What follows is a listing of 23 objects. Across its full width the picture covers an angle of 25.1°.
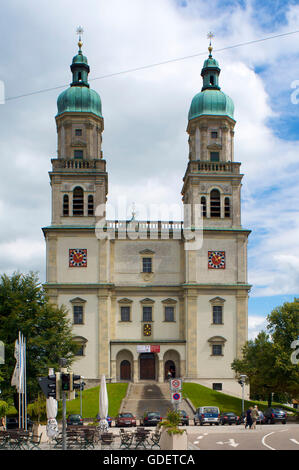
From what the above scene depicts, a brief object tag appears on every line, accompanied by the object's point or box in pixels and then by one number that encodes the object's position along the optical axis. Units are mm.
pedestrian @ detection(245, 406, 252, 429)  40128
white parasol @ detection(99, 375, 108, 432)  35688
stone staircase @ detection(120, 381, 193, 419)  54906
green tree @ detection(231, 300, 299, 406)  52719
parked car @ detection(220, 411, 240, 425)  46625
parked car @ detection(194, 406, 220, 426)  45781
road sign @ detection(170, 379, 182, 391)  26261
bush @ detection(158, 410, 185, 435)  25272
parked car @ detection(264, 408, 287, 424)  47312
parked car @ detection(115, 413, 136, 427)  45338
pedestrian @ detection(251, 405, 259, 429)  39656
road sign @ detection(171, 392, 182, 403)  25953
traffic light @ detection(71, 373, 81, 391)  20891
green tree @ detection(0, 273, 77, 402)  47906
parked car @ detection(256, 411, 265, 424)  46488
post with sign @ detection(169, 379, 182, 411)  26016
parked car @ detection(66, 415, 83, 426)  44375
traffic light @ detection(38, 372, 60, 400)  21156
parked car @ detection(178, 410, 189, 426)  46338
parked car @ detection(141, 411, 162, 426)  45375
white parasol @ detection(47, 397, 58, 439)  30703
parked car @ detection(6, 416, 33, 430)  42031
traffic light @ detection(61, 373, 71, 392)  20609
